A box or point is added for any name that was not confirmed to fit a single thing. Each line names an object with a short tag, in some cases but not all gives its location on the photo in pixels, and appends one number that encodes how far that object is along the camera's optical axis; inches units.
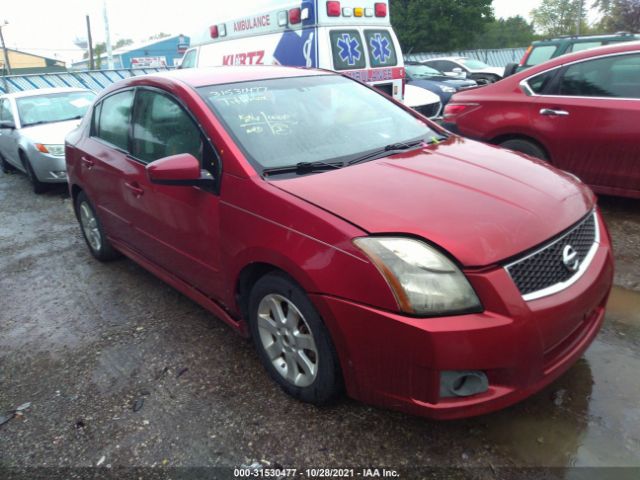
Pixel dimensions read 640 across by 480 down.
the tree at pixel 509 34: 2107.5
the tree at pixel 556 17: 2164.1
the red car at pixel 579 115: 172.2
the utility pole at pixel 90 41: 1595.2
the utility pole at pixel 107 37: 1017.5
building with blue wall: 2022.6
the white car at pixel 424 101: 391.5
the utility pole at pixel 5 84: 582.6
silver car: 279.6
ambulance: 311.6
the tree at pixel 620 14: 1309.8
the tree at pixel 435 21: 1267.2
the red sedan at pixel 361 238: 77.0
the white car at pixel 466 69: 593.2
